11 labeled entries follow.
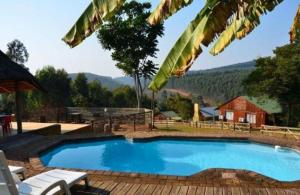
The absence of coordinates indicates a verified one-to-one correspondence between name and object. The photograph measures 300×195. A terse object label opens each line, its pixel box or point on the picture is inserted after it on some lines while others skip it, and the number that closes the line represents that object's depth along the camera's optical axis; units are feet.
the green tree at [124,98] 122.69
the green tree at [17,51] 128.64
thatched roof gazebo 28.70
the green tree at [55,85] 101.92
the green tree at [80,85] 110.01
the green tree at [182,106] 112.00
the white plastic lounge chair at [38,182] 7.85
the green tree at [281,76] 63.89
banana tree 10.24
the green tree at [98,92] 116.97
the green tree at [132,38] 58.05
